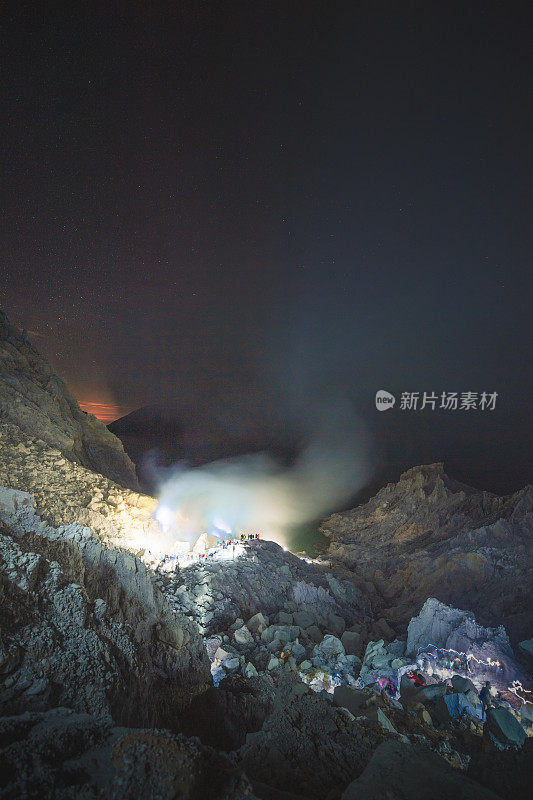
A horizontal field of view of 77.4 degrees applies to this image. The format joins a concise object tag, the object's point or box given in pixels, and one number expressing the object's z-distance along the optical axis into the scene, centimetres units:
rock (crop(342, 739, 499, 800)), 243
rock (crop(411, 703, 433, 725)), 657
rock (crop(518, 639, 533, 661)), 1041
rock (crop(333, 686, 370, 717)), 629
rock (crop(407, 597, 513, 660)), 1055
